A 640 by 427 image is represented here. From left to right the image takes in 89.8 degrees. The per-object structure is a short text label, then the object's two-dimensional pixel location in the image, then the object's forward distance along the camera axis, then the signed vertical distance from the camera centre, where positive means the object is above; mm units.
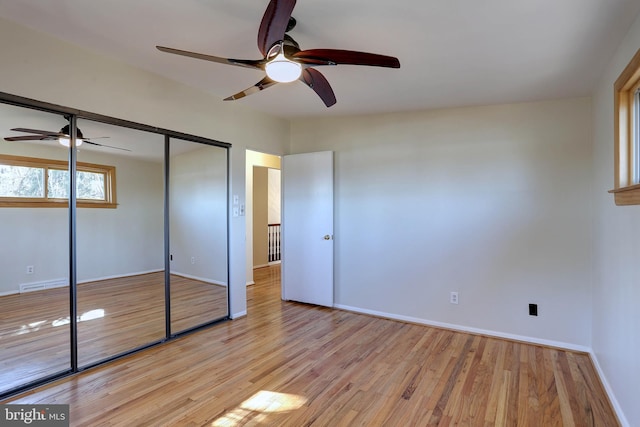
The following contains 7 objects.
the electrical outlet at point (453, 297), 3511 -928
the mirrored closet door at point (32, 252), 2287 -281
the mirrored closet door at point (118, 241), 2641 -240
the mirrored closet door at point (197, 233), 3266 -213
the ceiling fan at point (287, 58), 1582 +879
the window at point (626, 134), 1987 +507
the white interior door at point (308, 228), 4223 -197
